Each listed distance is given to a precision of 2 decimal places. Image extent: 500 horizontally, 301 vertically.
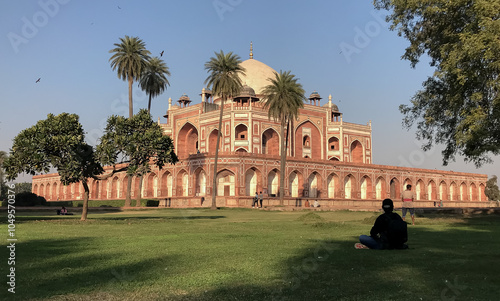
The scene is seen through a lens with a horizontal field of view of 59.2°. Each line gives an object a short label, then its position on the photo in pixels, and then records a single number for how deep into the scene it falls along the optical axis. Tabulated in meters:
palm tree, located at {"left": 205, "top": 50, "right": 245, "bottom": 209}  43.34
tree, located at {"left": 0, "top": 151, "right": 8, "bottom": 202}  63.85
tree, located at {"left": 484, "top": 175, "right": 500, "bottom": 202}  83.94
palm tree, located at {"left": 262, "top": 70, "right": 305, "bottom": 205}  47.81
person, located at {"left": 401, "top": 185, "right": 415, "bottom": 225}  18.45
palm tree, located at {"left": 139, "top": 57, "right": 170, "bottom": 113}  52.62
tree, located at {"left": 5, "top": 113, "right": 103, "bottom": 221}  20.73
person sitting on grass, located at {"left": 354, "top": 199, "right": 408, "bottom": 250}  8.95
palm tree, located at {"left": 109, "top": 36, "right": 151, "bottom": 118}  46.25
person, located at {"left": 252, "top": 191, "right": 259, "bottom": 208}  45.65
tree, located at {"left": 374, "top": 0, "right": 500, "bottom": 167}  17.44
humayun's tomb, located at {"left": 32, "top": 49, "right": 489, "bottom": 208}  55.34
